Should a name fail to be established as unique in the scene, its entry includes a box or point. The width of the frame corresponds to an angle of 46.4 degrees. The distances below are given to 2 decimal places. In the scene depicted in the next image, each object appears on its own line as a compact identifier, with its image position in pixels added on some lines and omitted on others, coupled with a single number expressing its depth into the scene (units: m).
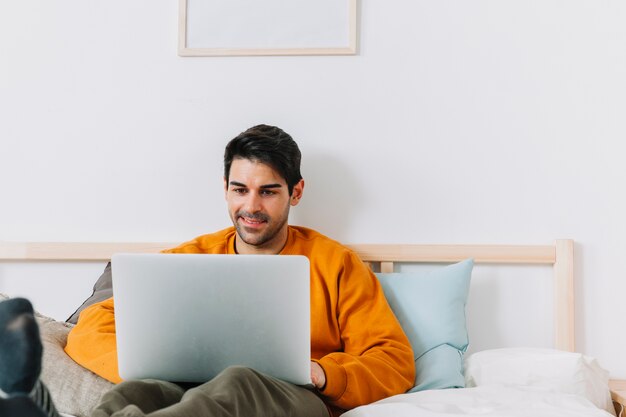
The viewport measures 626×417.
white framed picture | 1.93
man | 1.29
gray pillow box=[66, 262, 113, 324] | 1.71
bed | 1.32
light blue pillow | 1.69
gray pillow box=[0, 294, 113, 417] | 1.35
